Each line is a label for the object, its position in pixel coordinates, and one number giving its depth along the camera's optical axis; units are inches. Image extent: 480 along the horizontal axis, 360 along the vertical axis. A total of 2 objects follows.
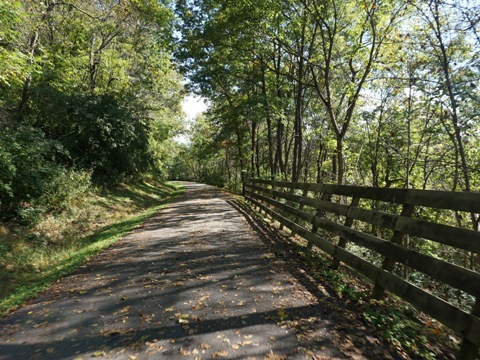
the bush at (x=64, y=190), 349.7
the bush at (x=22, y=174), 275.6
